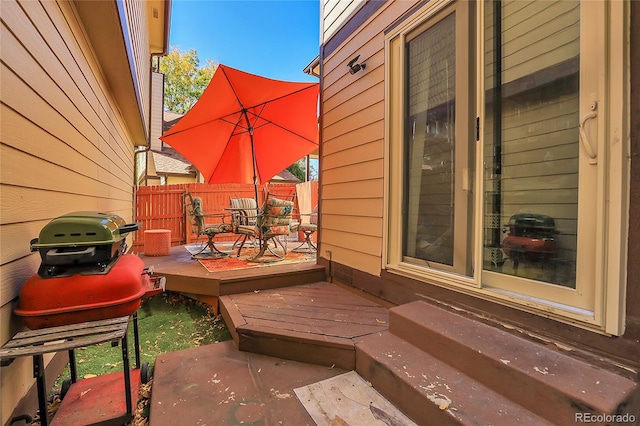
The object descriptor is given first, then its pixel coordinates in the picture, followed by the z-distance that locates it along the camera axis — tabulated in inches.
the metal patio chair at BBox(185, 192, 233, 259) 173.5
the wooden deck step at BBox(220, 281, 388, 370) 76.8
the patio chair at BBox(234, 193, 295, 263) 152.4
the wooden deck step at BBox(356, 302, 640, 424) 43.5
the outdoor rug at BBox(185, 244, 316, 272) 144.1
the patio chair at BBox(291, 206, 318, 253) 192.4
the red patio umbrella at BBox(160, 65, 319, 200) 161.3
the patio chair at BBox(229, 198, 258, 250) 197.1
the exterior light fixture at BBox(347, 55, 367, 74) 113.0
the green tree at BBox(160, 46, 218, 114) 657.0
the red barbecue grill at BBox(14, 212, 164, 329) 51.2
